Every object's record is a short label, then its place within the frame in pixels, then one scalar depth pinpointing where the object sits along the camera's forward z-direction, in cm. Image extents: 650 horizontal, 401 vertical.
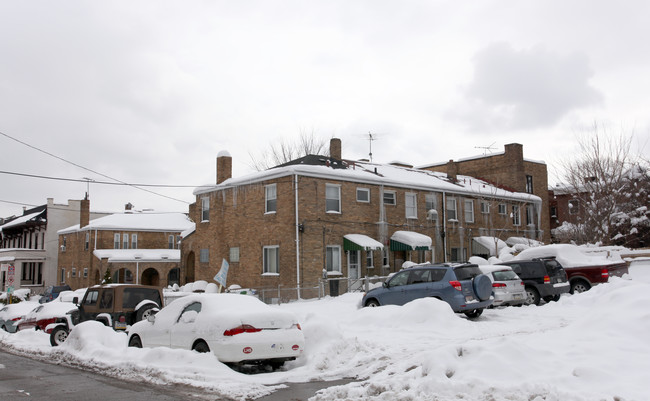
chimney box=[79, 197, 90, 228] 5184
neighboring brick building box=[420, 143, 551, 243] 4344
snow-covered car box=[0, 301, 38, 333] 2377
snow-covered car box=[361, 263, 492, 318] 1641
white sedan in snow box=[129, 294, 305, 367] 1057
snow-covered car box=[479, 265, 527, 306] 1852
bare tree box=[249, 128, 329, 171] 5847
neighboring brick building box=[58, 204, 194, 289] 4766
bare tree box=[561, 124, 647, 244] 3650
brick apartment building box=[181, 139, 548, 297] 2788
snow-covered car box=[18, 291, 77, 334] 1991
